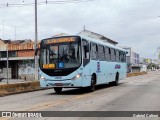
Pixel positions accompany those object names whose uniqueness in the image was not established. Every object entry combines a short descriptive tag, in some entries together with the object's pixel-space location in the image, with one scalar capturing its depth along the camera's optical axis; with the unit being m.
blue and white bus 12.94
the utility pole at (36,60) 17.80
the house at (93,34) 57.05
